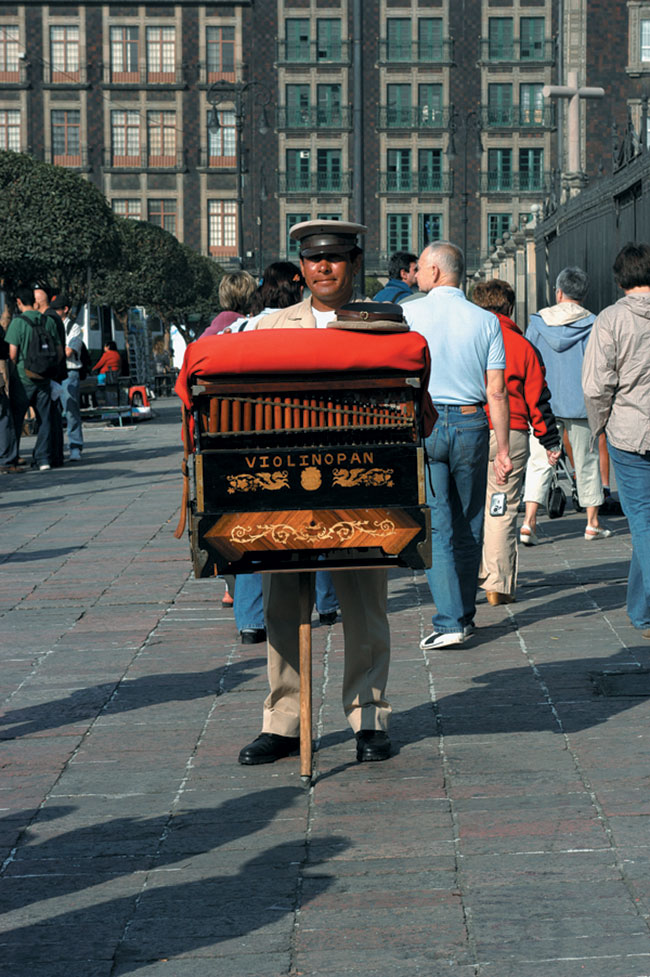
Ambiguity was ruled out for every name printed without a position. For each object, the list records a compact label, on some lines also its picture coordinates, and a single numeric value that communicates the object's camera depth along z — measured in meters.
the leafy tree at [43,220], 39.91
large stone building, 78.38
